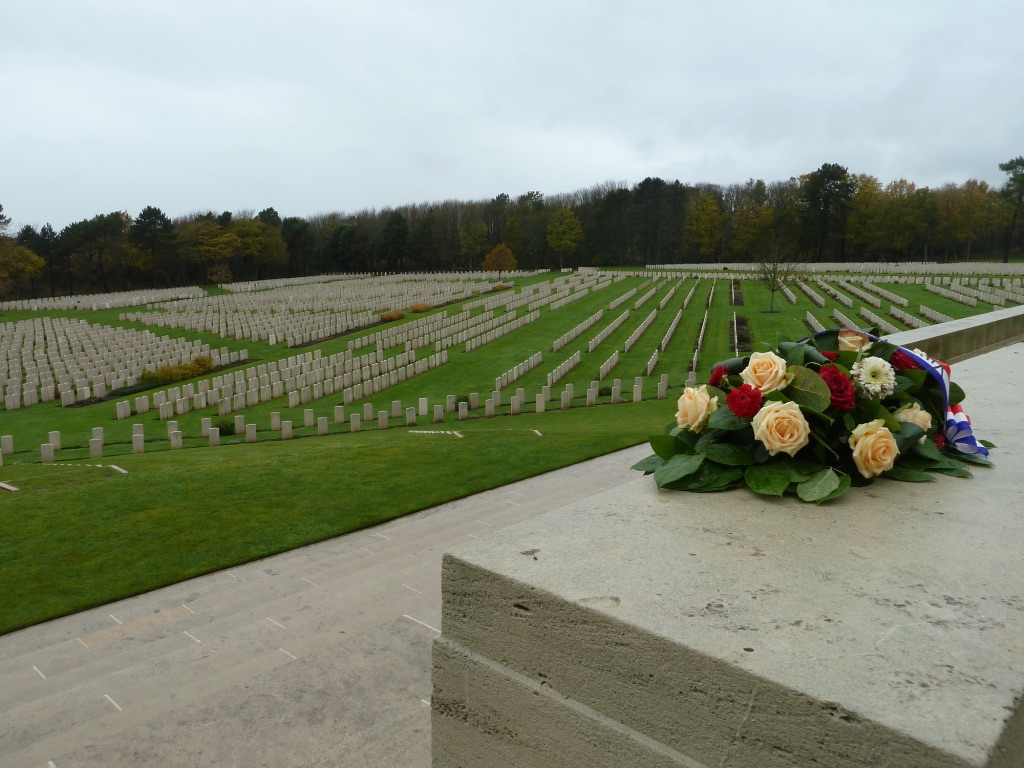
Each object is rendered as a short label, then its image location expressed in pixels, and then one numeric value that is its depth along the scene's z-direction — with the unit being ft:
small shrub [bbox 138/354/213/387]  81.82
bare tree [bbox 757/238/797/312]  125.08
